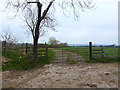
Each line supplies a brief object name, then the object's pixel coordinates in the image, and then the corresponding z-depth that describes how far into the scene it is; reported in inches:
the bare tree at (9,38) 875.1
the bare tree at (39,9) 354.3
